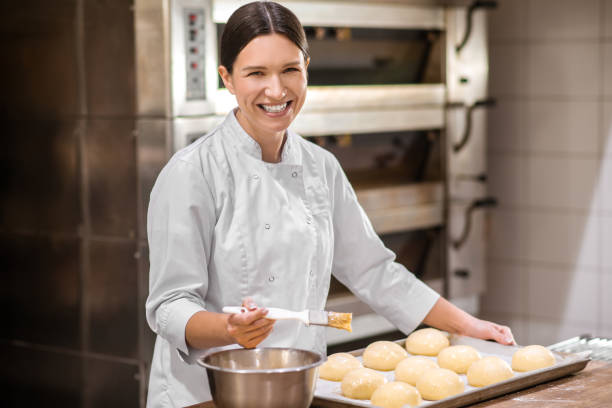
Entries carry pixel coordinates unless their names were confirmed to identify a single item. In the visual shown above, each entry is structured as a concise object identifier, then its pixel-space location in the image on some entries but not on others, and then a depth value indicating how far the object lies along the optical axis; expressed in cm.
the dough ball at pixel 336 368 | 236
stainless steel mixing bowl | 198
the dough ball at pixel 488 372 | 232
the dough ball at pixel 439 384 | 226
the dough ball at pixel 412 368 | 235
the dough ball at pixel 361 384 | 227
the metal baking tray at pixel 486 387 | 220
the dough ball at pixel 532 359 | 239
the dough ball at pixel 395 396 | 219
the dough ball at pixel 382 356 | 244
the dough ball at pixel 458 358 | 241
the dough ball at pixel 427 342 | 251
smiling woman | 229
